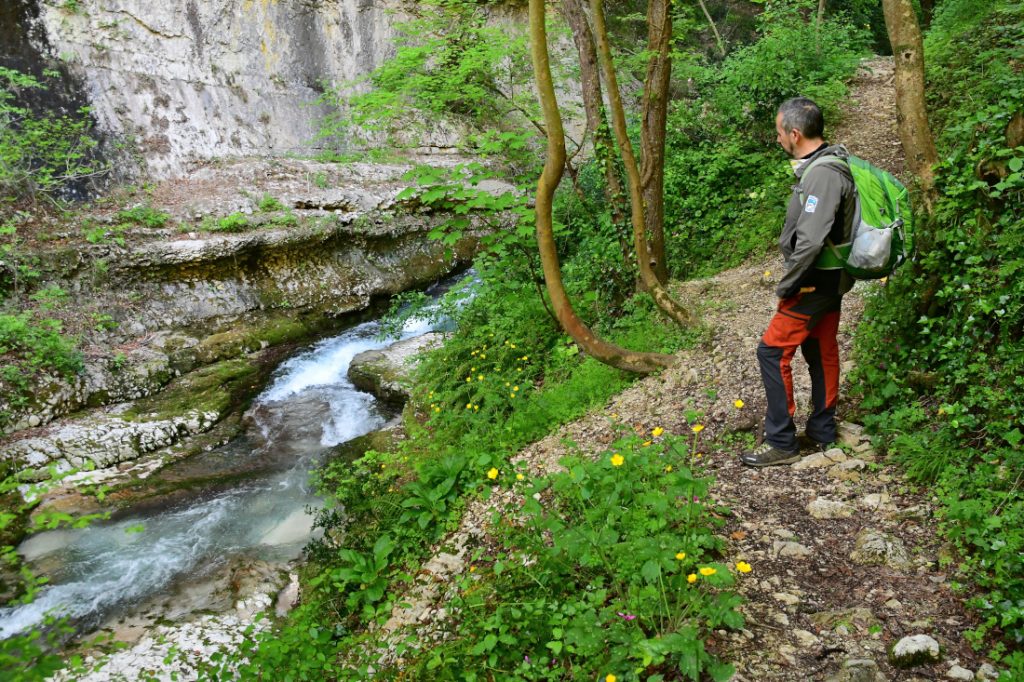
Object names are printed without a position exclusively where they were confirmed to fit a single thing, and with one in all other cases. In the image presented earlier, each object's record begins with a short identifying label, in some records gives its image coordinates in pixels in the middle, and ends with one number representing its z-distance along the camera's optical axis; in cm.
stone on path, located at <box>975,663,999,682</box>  232
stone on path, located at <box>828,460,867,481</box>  371
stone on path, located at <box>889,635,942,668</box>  244
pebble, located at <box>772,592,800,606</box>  288
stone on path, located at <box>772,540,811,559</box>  317
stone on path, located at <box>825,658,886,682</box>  242
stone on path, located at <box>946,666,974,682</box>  235
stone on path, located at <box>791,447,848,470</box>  389
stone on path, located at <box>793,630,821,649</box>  264
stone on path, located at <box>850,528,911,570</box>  299
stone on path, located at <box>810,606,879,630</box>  271
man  343
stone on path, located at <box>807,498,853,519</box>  343
